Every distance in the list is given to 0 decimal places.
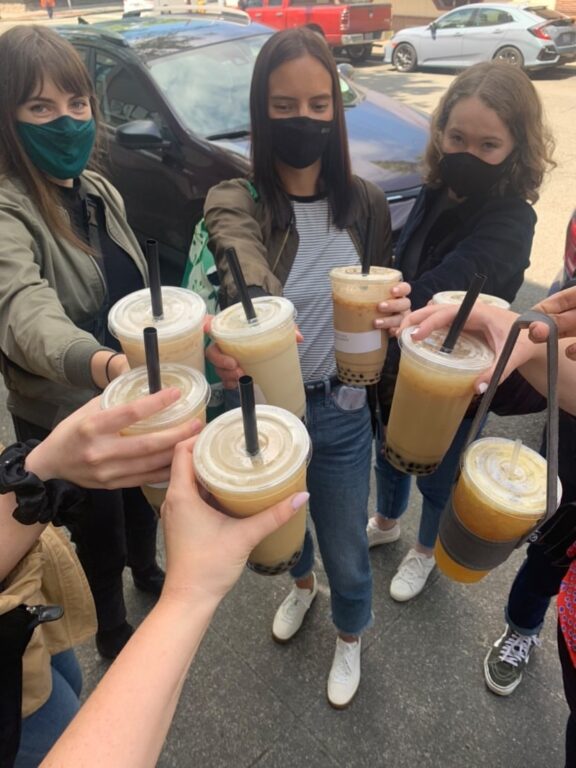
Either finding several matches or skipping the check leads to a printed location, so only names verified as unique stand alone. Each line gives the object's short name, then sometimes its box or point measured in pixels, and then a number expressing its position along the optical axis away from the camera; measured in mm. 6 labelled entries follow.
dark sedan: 4105
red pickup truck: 13359
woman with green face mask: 1539
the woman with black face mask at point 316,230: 1834
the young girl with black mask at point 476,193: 1897
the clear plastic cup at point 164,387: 1171
